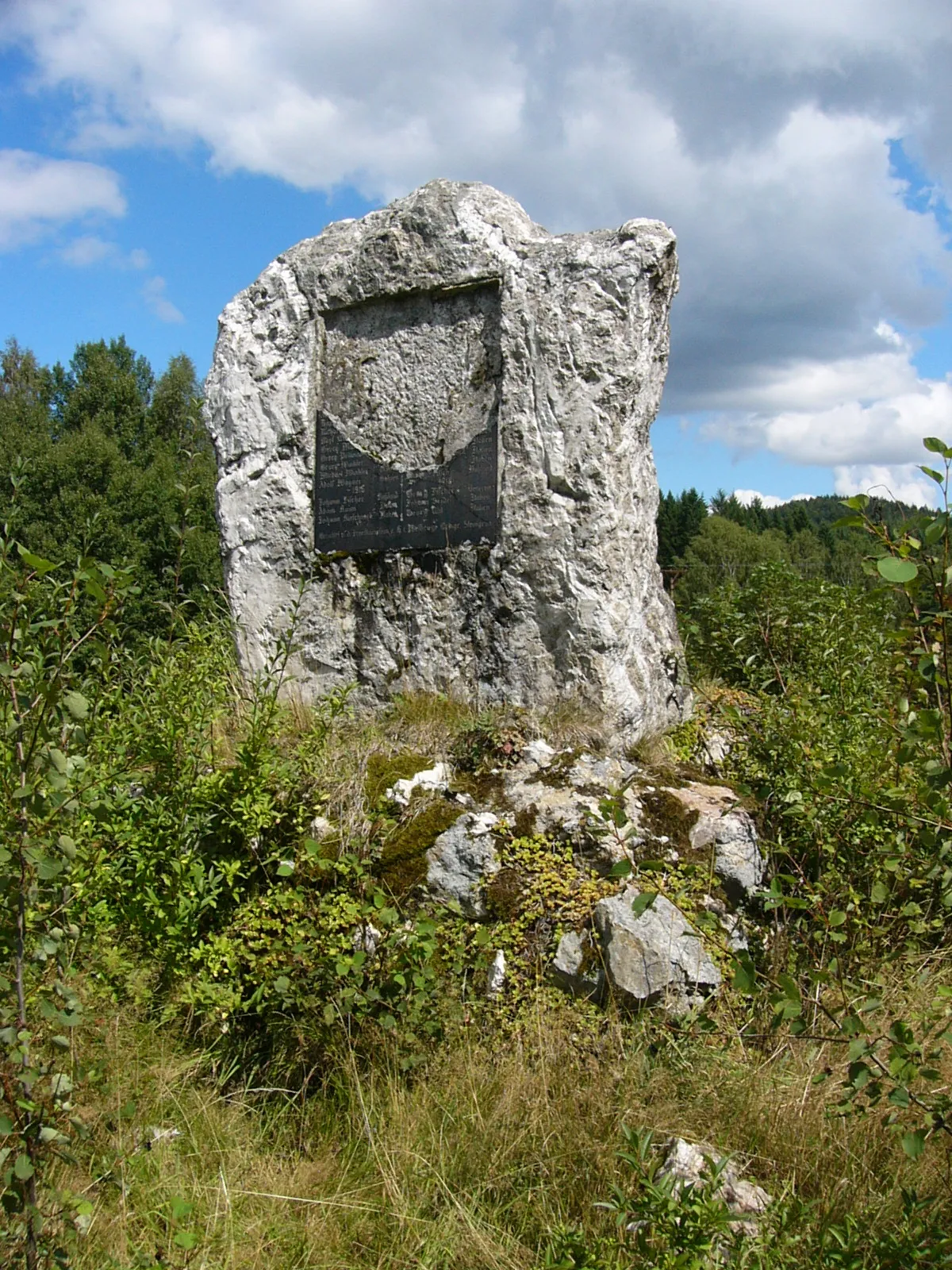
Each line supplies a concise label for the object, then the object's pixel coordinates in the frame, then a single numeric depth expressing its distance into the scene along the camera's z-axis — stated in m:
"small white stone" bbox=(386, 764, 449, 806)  4.34
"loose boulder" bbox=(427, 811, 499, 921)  3.92
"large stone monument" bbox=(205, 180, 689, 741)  4.95
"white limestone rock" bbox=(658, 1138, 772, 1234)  2.51
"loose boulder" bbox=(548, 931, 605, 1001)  3.59
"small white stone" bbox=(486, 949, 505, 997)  3.63
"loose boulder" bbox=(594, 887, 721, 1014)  3.51
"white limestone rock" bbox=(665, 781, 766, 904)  4.07
